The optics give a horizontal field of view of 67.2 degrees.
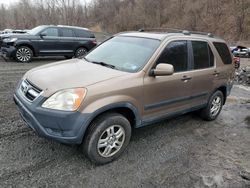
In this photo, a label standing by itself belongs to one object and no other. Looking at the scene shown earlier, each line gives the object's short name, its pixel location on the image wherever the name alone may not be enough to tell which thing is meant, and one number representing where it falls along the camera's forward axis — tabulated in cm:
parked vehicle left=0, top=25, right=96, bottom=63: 824
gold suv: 235
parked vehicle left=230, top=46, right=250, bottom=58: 1060
